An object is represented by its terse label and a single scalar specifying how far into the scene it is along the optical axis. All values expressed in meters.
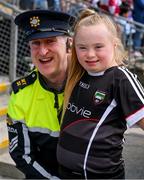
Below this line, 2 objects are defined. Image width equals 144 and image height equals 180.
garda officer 1.97
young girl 1.76
